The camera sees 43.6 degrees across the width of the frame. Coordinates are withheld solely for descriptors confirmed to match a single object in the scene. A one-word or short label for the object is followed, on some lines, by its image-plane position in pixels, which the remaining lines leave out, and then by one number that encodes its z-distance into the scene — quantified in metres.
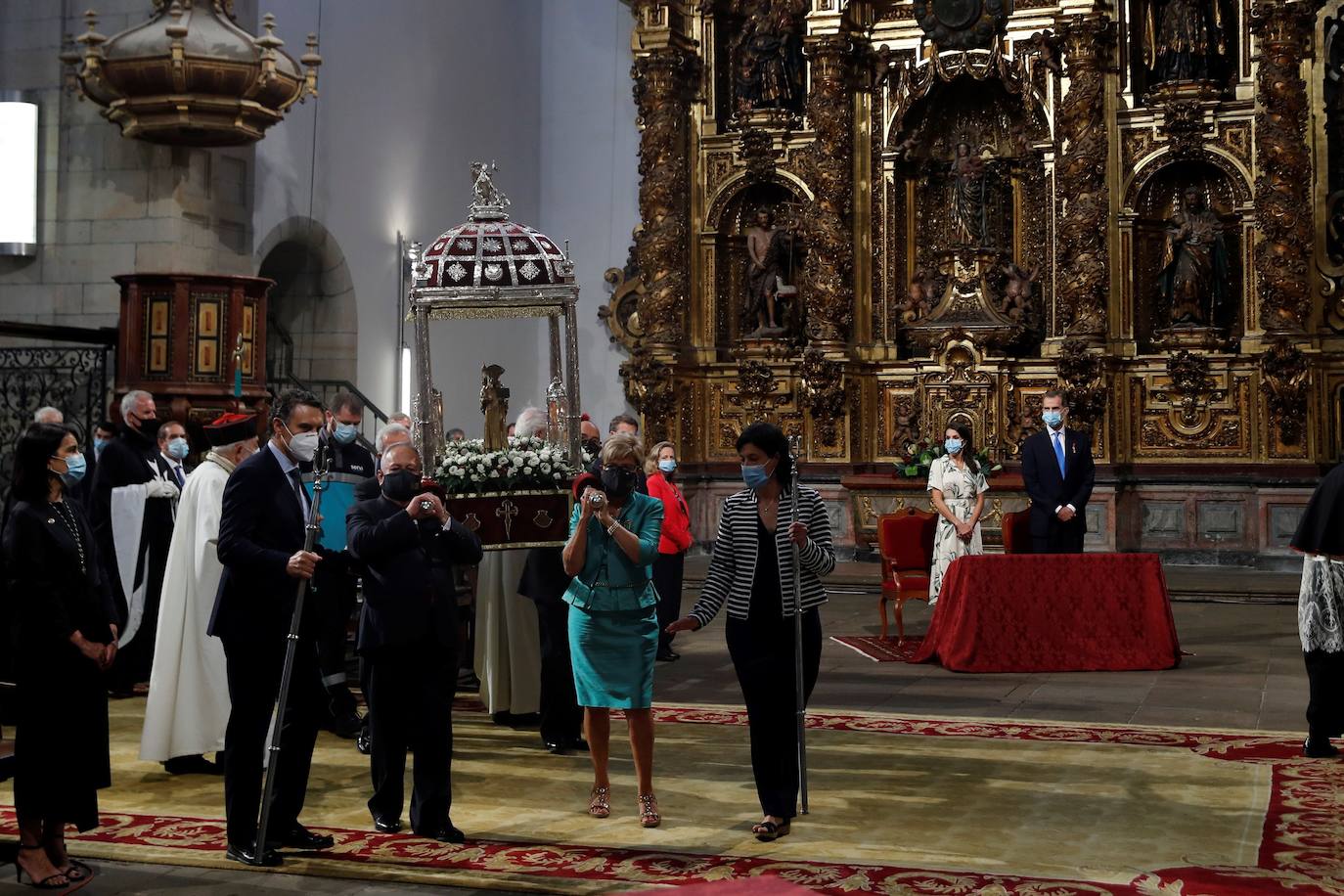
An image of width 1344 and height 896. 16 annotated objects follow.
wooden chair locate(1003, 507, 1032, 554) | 12.60
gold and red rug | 5.87
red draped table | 11.02
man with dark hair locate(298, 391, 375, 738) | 8.59
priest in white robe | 7.67
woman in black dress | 5.89
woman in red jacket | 10.88
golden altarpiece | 17.16
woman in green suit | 6.74
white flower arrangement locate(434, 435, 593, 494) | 8.62
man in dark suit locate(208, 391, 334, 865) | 6.16
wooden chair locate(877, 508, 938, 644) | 12.24
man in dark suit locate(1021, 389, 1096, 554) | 12.12
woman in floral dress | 12.02
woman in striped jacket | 6.50
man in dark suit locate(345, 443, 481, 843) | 6.39
